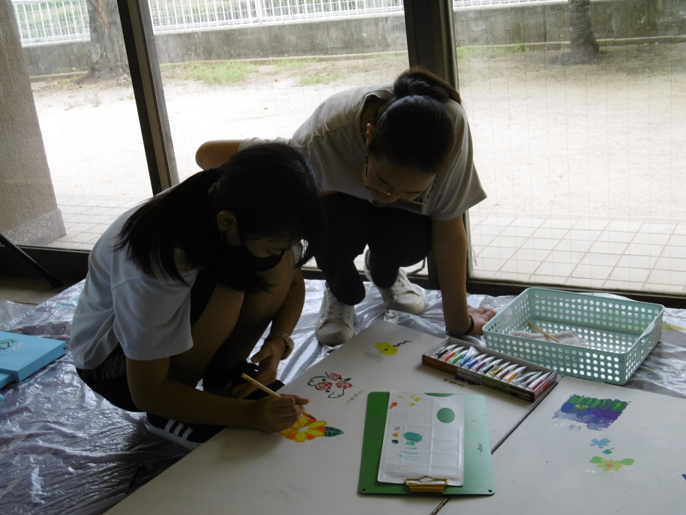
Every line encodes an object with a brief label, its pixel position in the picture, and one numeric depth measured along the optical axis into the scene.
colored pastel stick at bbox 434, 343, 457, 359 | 1.41
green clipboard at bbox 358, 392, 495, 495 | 1.02
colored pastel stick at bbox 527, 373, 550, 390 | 1.26
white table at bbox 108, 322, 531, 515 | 1.02
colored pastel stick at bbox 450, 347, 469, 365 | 1.38
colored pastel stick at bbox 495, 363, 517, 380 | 1.31
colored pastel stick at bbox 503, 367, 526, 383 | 1.30
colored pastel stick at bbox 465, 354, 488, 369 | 1.36
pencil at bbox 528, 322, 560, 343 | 1.63
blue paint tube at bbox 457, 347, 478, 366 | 1.37
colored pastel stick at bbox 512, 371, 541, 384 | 1.29
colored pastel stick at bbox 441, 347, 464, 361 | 1.39
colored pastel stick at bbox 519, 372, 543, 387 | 1.27
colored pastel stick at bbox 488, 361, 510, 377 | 1.31
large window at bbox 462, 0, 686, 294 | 1.78
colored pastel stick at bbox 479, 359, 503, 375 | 1.32
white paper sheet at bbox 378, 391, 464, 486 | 1.05
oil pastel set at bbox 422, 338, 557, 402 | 1.26
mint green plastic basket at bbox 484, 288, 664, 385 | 1.44
